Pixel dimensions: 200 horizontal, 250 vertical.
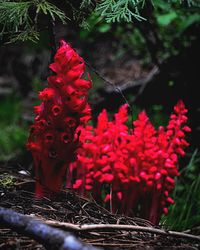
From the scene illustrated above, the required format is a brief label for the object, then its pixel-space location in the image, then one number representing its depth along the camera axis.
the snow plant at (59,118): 1.24
